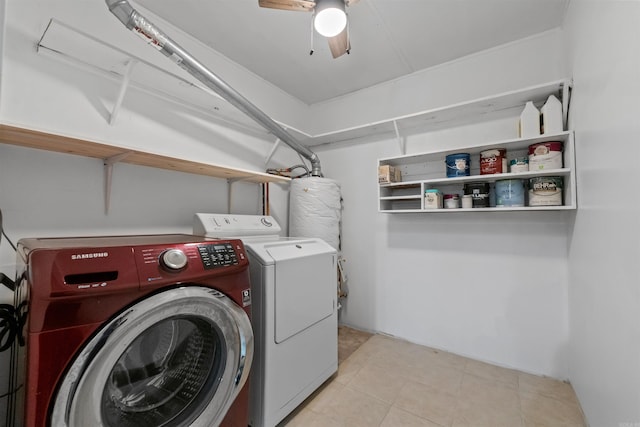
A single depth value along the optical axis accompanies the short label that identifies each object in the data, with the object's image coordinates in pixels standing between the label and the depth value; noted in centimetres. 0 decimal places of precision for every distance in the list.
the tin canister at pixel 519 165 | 172
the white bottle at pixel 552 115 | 163
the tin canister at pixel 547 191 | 163
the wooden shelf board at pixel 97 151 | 110
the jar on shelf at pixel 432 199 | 206
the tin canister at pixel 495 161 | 184
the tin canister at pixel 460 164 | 197
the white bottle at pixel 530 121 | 172
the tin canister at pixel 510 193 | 177
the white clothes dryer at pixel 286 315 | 138
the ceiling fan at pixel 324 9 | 124
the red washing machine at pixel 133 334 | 77
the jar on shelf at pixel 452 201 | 202
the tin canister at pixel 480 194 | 189
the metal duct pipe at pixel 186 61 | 128
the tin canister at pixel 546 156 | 163
